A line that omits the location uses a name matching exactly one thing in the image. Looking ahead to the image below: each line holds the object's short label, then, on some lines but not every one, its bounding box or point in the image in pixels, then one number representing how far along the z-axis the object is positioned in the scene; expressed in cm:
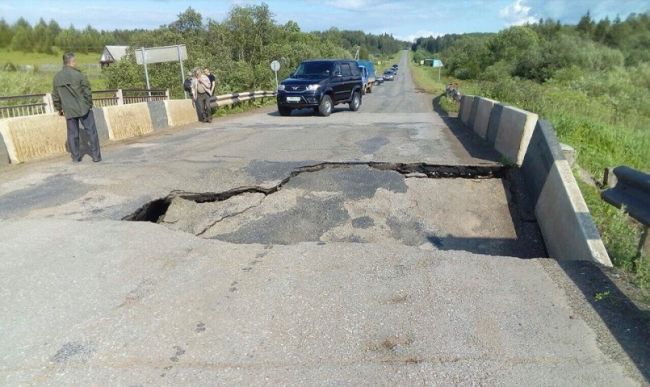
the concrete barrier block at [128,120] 1074
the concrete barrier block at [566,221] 381
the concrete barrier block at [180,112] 1368
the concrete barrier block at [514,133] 681
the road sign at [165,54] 1708
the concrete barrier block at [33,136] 795
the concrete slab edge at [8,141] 783
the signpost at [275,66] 2712
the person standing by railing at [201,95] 1476
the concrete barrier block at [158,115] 1268
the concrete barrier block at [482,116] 996
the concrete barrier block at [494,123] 880
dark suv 1602
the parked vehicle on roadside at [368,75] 3590
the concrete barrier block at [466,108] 1286
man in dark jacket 751
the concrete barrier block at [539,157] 538
